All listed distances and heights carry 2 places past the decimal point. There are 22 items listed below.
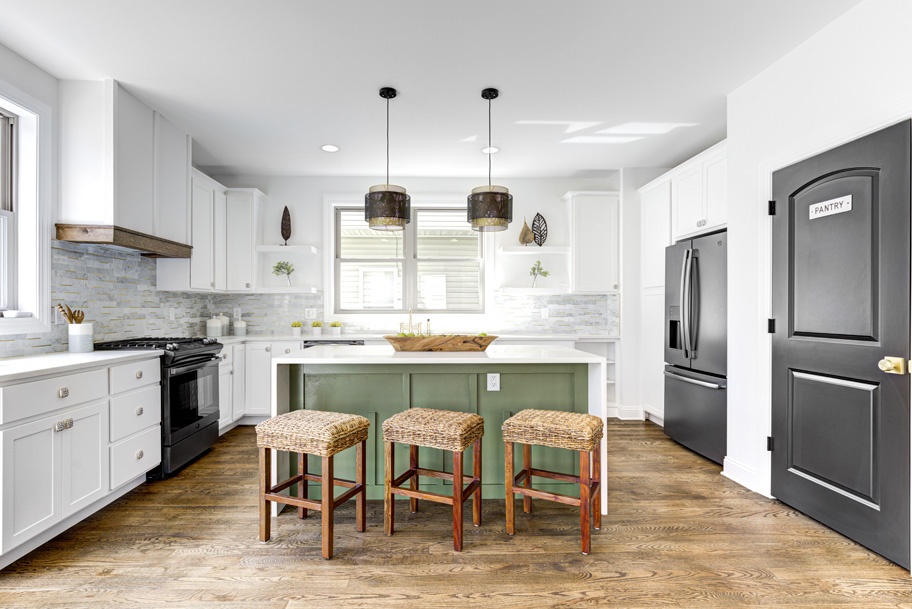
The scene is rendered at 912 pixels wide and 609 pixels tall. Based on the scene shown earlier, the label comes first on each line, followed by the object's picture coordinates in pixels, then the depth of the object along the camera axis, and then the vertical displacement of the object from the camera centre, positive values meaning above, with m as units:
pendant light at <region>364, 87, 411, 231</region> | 2.66 +0.56
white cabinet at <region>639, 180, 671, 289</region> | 4.31 +0.71
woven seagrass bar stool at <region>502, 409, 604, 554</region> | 2.16 -0.66
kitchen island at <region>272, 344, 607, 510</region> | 2.73 -0.51
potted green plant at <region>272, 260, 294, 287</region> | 5.09 +0.41
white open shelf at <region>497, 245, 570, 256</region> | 5.01 +0.59
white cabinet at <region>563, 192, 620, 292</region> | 4.98 +0.67
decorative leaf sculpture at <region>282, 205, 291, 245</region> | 5.03 +0.85
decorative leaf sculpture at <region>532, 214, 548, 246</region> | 5.16 +0.83
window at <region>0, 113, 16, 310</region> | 2.66 +0.54
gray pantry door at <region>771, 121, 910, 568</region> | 2.05 -0.18
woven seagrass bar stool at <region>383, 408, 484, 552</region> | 2.21 -0.66
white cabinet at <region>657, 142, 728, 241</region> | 3.49 +0.89
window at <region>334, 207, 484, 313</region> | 5.33 +0.46
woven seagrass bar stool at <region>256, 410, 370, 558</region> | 2.14 -0.65
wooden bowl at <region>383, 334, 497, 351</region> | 2.76 -0.22
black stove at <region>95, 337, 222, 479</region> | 3.18 -0.66
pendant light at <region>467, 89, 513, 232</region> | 2.67 +0.56
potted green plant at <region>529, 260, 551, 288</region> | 5.20 +0.37
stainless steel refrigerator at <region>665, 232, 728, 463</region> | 3.38 -0.31
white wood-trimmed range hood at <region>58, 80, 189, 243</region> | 2.93 +0.96
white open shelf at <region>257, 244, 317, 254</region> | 4.83 +0.59
